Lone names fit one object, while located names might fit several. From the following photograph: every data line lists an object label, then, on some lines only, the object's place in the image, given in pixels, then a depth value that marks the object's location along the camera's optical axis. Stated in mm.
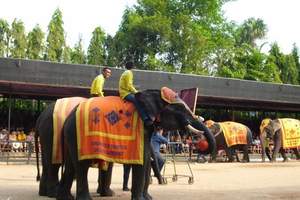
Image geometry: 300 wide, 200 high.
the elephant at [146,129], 8617
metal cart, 13039
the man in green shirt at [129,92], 8601
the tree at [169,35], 47062
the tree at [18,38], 44062
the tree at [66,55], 46859
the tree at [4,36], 44375
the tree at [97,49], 50719
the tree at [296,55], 58719
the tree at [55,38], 45750
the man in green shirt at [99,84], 10492
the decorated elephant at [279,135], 23984
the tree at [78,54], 50875
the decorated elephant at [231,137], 24000
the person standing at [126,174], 10652
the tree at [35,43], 44875
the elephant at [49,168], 9766
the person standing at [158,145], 12295
